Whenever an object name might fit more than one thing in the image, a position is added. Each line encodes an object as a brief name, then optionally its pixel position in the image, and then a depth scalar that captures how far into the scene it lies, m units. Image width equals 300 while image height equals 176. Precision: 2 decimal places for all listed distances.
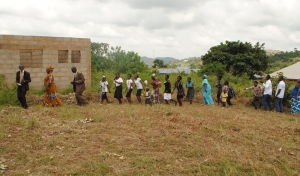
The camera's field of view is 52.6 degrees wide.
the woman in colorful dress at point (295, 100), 10.34
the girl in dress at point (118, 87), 10.70
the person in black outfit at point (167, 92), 10.60
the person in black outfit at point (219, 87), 11.23
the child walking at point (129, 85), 10.78
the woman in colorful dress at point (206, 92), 11.24
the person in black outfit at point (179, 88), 10.53
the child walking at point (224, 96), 11.04
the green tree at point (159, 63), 59.77
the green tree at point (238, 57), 27.22
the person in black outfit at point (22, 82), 9.21
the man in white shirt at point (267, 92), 10.46
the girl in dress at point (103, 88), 10.86
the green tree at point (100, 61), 26.76
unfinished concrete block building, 11.30
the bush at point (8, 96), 9.95
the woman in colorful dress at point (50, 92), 9.66
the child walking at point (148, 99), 10.63
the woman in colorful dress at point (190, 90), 11.16
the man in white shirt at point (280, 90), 10.30
